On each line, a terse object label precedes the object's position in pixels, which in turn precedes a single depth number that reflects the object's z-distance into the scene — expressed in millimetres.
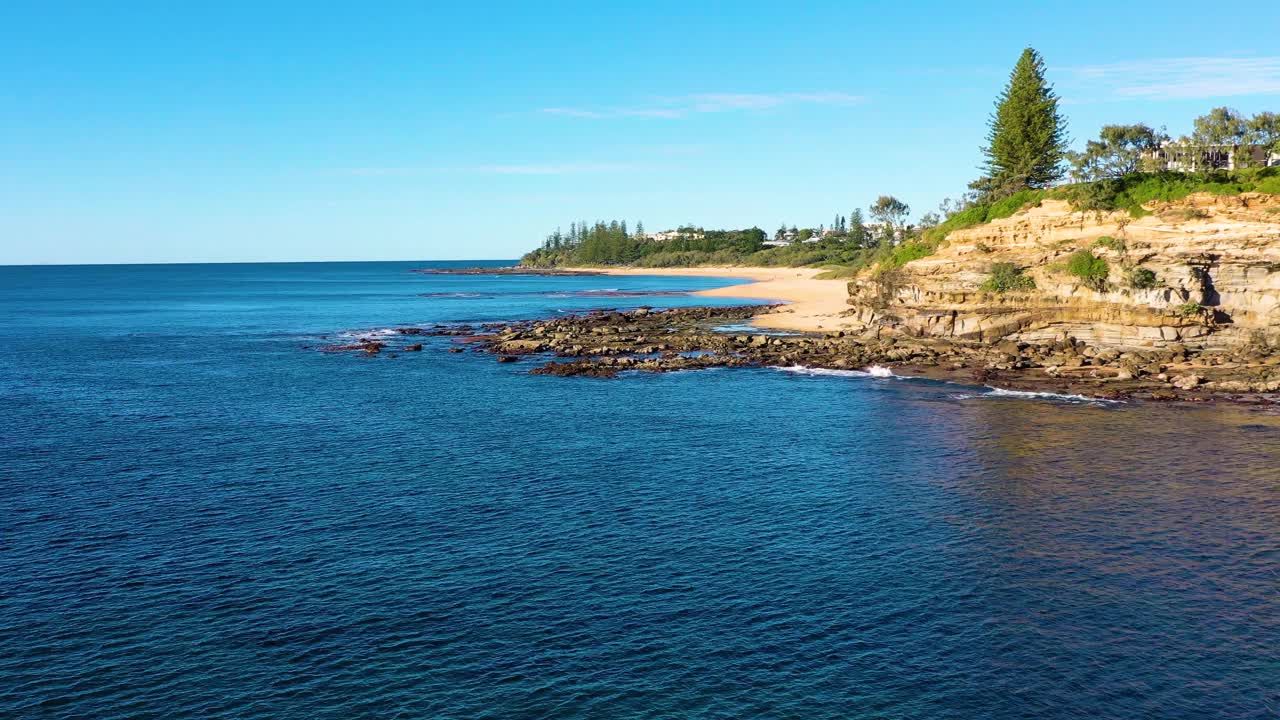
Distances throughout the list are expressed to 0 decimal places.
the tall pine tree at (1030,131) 102188
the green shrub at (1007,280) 83000
